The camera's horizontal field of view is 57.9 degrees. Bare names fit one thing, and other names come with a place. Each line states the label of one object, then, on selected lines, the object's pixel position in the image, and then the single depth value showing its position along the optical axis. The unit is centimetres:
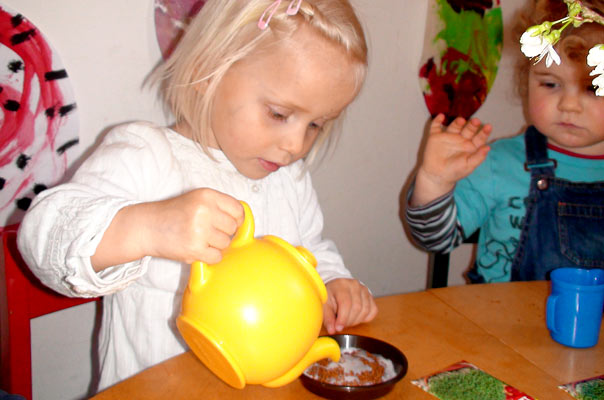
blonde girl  64
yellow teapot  51
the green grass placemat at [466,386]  63
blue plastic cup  76
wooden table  62
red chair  82
